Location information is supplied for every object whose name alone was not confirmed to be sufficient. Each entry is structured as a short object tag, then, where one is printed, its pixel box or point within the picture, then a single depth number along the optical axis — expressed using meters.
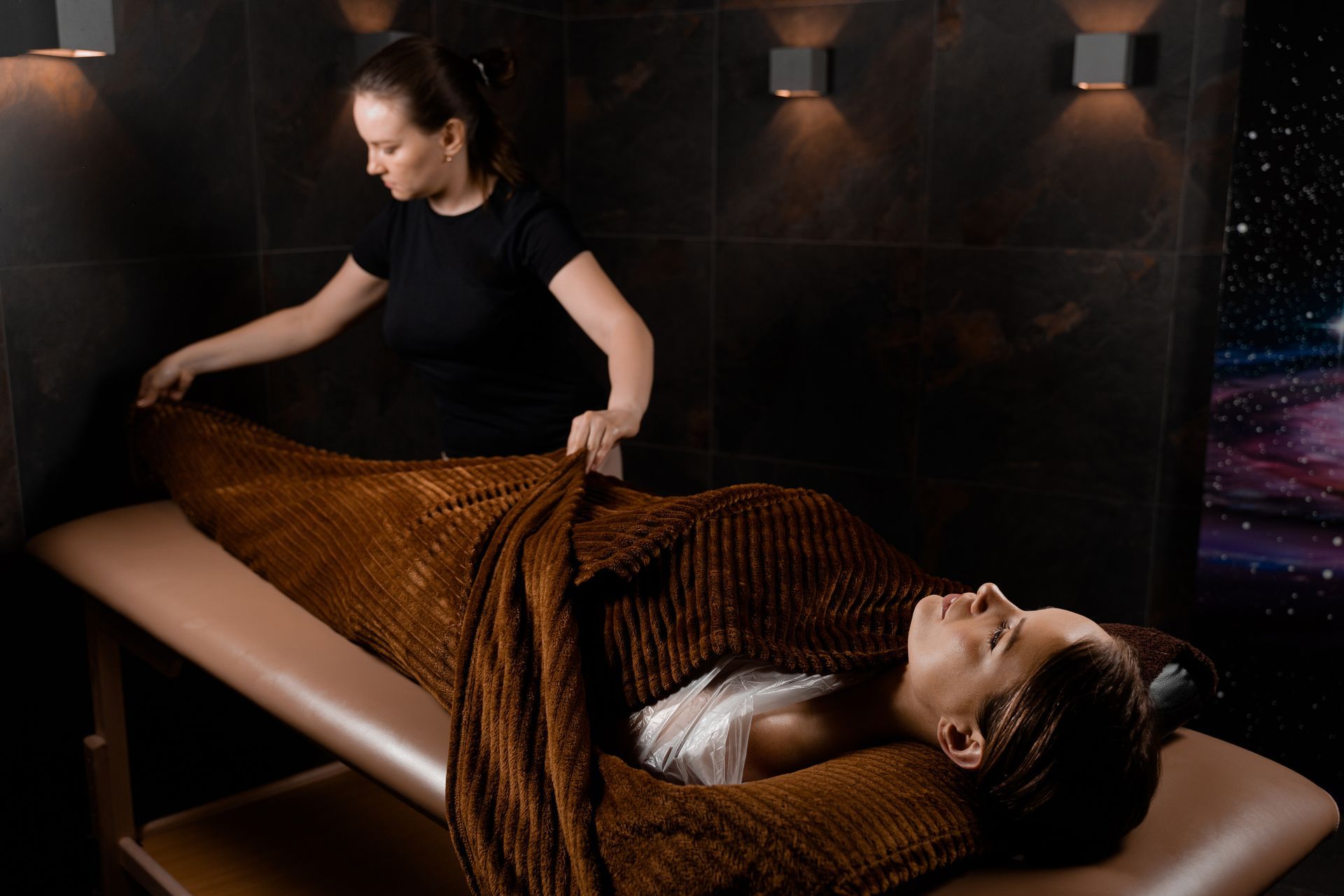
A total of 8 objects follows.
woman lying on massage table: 1.26
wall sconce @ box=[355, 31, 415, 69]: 2.77
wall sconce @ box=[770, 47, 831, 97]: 3.23
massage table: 1.32
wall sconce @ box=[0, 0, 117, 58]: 2.05
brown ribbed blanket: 1.17
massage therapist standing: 2.19
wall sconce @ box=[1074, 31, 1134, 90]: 2.83
